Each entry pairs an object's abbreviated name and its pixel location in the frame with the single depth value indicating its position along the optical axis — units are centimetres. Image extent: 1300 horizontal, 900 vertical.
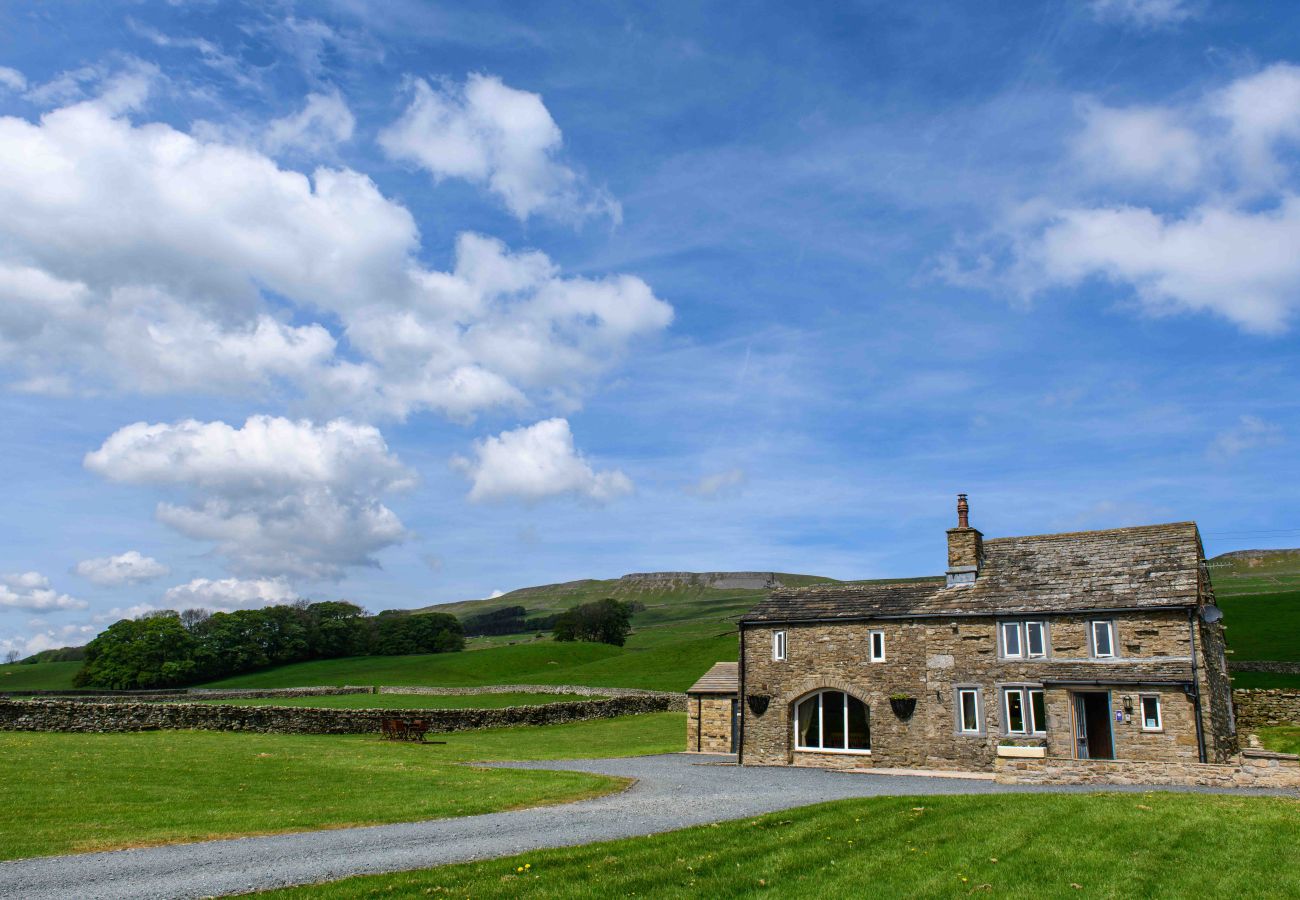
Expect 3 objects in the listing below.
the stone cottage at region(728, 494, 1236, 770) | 2855
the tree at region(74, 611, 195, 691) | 10188
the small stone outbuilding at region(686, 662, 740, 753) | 4003
